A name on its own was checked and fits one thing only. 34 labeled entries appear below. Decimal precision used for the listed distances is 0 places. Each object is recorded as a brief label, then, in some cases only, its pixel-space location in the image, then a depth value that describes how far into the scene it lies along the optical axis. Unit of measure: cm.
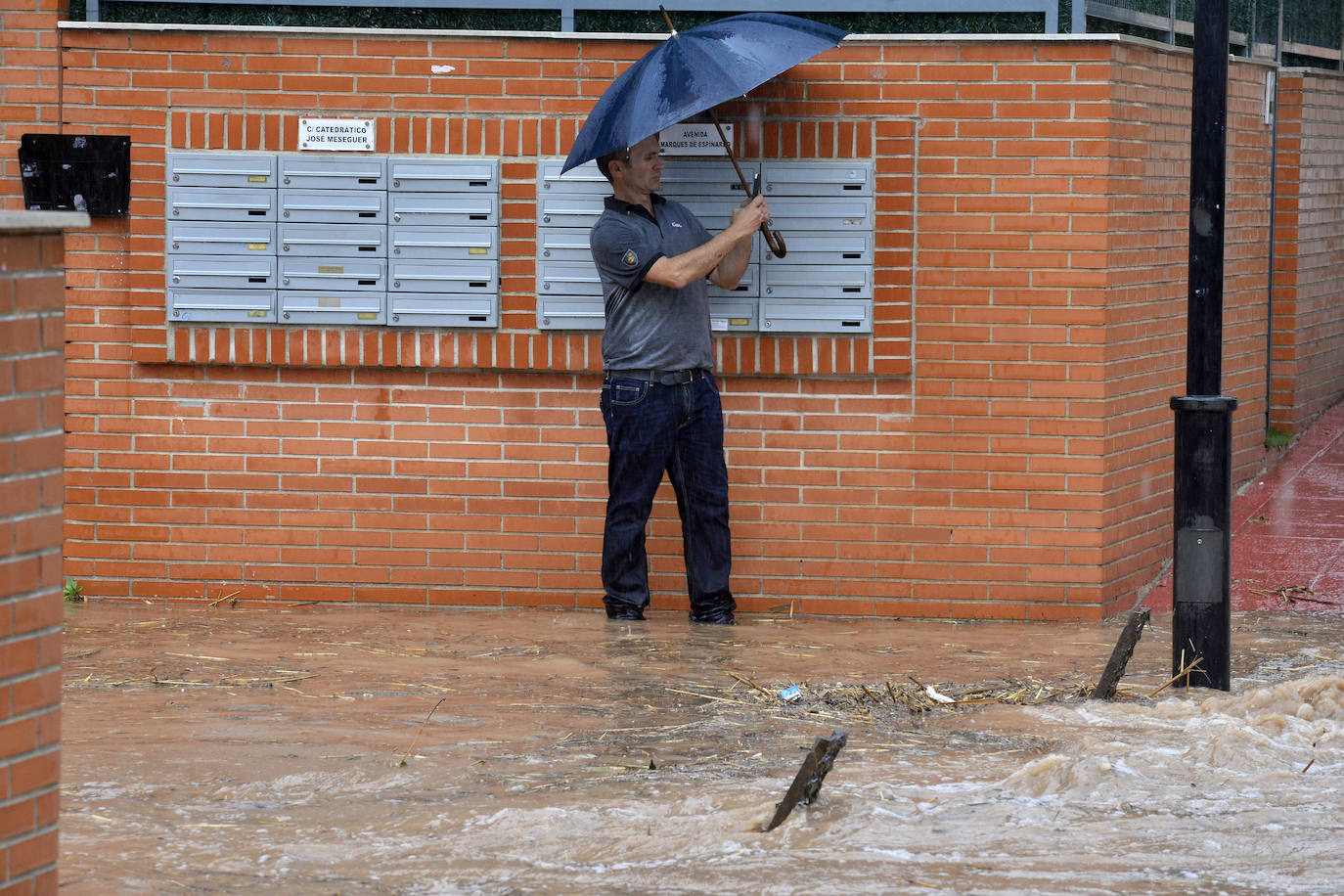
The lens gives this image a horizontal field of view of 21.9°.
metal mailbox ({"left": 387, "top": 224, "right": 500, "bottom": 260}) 1599
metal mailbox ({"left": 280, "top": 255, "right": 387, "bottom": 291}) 1610
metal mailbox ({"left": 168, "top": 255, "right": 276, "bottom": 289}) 1616
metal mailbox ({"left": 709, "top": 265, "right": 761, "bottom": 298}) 1583
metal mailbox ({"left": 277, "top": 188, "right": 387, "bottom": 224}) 1602
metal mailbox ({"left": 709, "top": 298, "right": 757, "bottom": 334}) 1586
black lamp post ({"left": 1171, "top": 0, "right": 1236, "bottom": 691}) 1222
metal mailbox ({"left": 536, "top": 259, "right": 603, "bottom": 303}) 1591
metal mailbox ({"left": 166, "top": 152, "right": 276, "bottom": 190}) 1602
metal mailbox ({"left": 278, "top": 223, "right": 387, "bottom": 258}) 1608
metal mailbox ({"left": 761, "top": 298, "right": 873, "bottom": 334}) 1579
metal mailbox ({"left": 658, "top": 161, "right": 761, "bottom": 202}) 1578
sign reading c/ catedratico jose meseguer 1594
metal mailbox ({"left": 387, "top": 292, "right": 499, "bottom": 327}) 1600
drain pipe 2046
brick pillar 757
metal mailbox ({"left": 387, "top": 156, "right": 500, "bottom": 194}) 1588
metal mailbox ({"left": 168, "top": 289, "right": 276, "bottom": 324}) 1617
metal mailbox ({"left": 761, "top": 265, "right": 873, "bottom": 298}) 1576
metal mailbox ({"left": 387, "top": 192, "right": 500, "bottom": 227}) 1593
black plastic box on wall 1599
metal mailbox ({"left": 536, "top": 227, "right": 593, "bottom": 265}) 1591
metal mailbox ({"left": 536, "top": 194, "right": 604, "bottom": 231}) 1586
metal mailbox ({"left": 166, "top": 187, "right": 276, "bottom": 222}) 1605
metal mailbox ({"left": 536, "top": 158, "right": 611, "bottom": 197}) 1582
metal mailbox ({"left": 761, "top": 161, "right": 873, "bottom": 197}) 1565
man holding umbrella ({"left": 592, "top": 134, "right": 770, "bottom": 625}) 1492
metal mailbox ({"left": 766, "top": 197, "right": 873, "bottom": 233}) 1569
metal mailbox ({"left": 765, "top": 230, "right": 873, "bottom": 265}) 1573
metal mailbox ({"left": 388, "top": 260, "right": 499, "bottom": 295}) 1599
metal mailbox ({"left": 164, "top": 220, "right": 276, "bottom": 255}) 1611
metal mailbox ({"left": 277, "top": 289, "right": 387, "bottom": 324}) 1610
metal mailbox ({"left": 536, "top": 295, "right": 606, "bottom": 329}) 1594
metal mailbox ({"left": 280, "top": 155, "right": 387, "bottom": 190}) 1597
